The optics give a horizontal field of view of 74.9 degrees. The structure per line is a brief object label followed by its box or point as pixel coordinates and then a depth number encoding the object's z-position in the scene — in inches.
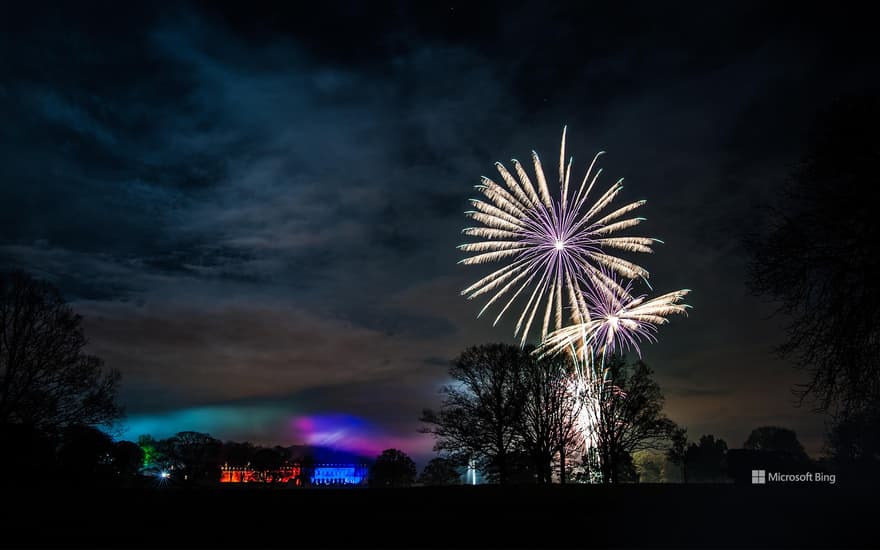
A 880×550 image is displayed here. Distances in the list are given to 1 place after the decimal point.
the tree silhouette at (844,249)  734.5
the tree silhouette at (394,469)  6013.8
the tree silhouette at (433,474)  5560.0
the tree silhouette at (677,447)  2860.7
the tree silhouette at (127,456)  3488.7
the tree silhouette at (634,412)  2529.5
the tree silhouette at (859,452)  815.1
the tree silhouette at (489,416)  2493.8
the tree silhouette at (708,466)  6304.1
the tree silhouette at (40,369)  1398.9
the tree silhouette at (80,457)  1471.5
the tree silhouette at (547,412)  2463.1
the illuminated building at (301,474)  6441.9
